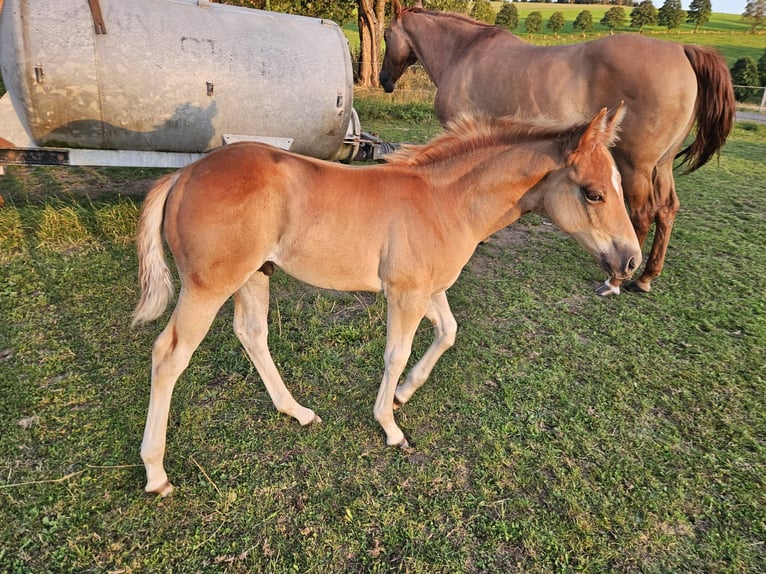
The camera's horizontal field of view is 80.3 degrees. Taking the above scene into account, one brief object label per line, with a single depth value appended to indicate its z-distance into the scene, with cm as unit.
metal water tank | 380
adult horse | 414
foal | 211
